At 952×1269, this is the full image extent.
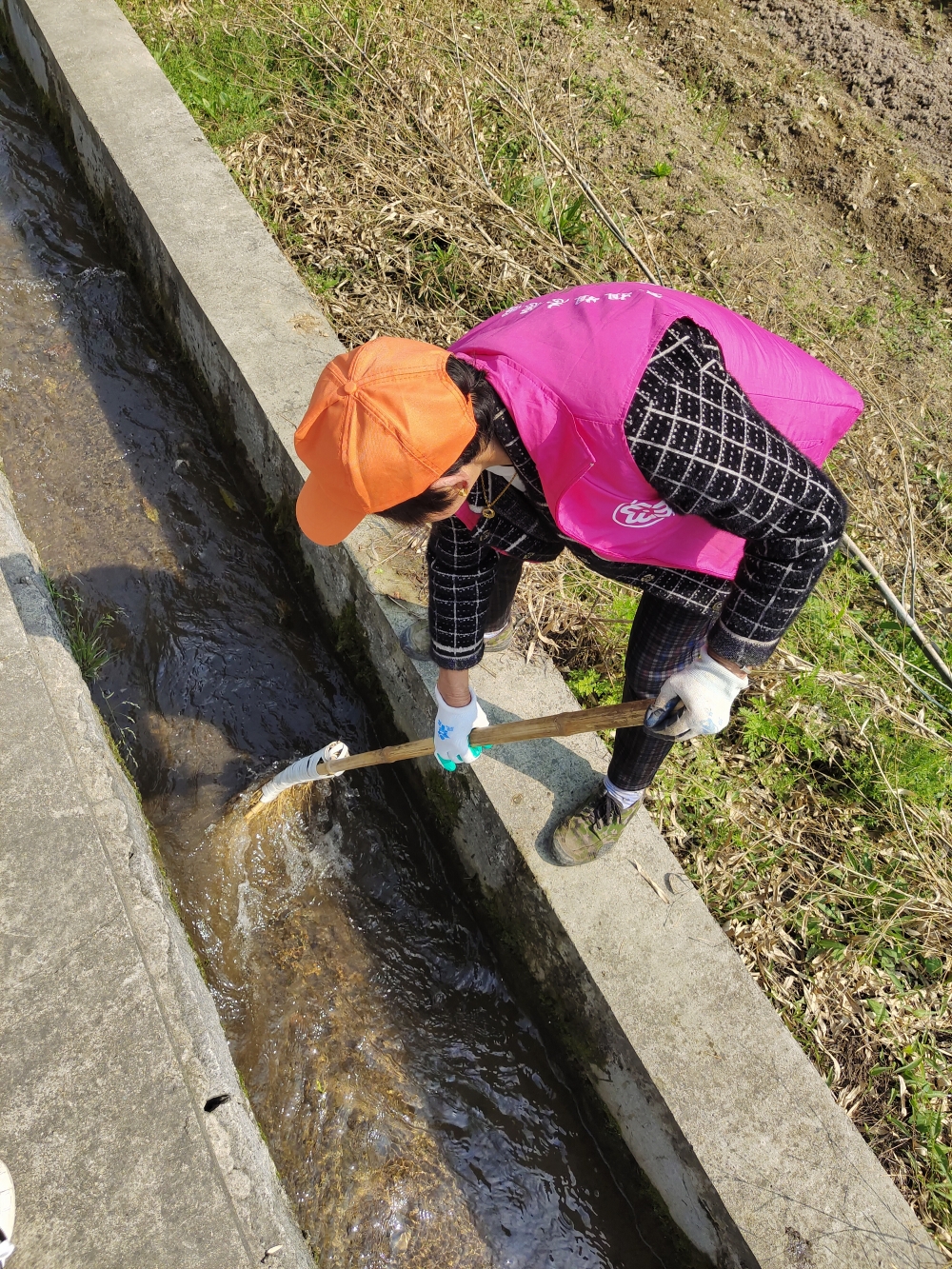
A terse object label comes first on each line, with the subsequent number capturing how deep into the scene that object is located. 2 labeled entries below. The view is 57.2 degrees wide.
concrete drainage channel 1.90
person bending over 1.45
